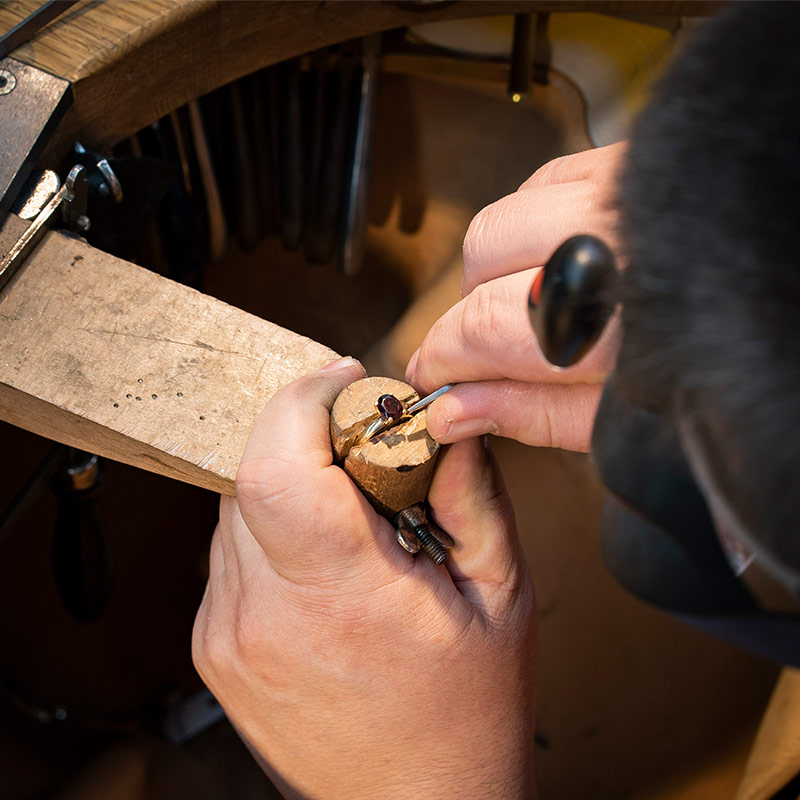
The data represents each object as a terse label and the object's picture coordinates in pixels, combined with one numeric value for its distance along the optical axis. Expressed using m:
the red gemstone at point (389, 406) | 0.54
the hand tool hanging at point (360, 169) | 1.12
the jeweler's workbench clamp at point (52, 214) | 0.61
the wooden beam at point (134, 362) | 0.58
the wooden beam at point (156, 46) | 0.70
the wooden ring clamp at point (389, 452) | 0.55
